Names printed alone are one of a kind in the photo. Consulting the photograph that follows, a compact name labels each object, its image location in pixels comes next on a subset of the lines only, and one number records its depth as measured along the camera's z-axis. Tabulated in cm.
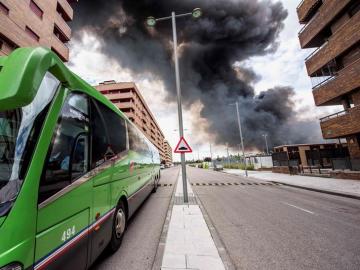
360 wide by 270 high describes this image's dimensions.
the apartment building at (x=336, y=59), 1437
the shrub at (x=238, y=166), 3650
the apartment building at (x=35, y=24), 1480
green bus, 146
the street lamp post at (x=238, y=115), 2702
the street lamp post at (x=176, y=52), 895
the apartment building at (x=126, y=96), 5734
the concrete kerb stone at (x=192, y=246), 316
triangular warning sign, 834
